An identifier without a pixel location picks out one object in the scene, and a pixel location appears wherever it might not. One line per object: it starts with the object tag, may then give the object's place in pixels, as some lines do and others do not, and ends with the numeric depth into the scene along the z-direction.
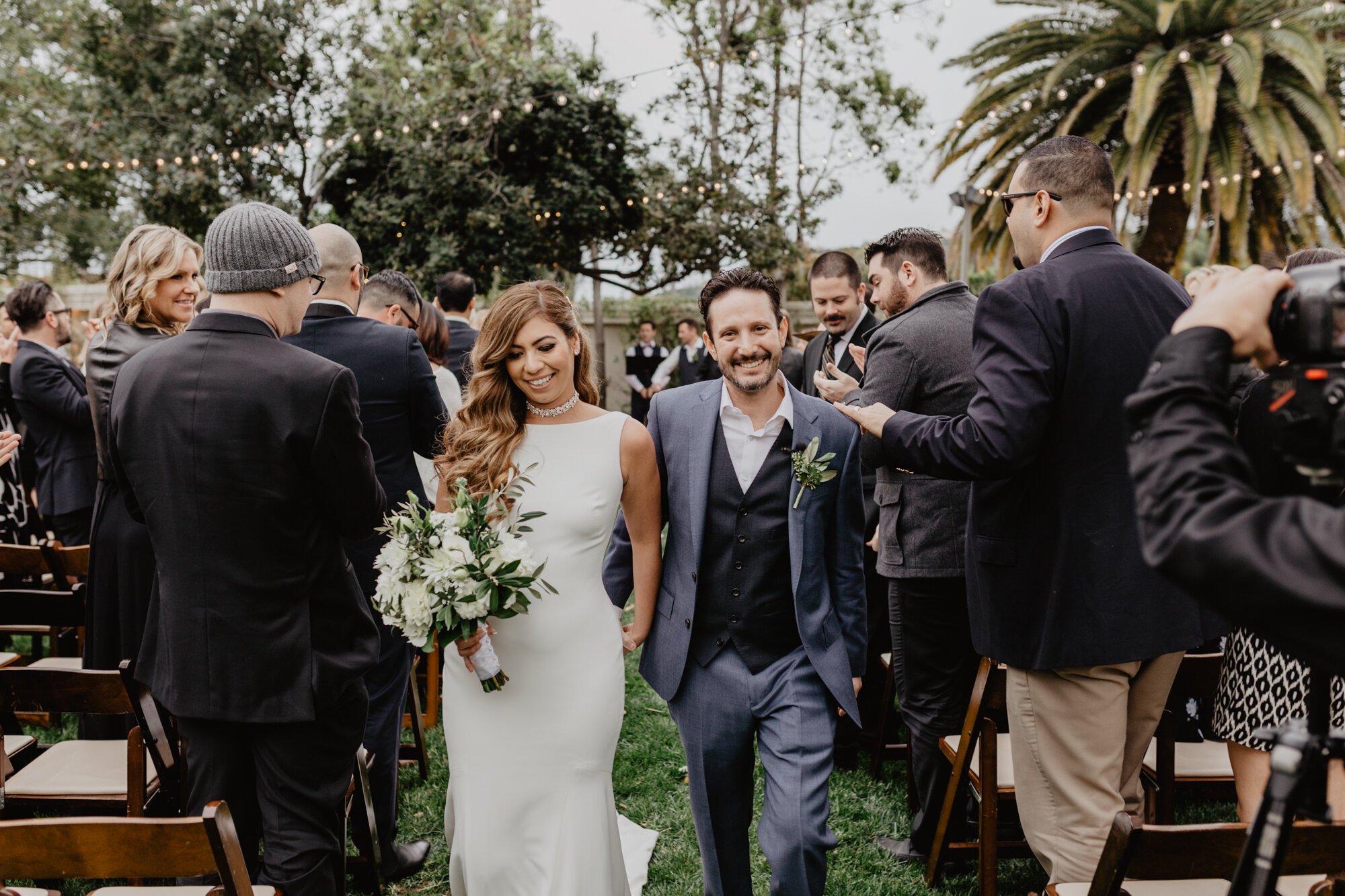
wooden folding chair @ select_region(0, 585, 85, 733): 3.68
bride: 2.80
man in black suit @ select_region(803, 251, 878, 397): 5.06
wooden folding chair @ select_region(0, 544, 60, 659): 4.37
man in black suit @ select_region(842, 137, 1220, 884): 2.58
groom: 2.88
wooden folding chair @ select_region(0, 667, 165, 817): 2.89
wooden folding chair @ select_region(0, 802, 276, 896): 1.87
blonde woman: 3.46
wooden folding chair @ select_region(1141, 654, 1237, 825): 3.05
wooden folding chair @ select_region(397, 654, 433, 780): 4.54
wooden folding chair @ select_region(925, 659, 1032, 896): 3.13
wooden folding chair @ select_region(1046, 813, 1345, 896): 1.82
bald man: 3.73
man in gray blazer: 3.78
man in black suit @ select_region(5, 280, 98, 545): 4.92
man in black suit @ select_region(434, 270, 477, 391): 6.00
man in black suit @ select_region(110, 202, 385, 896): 2.43
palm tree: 10.34
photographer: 1.20
